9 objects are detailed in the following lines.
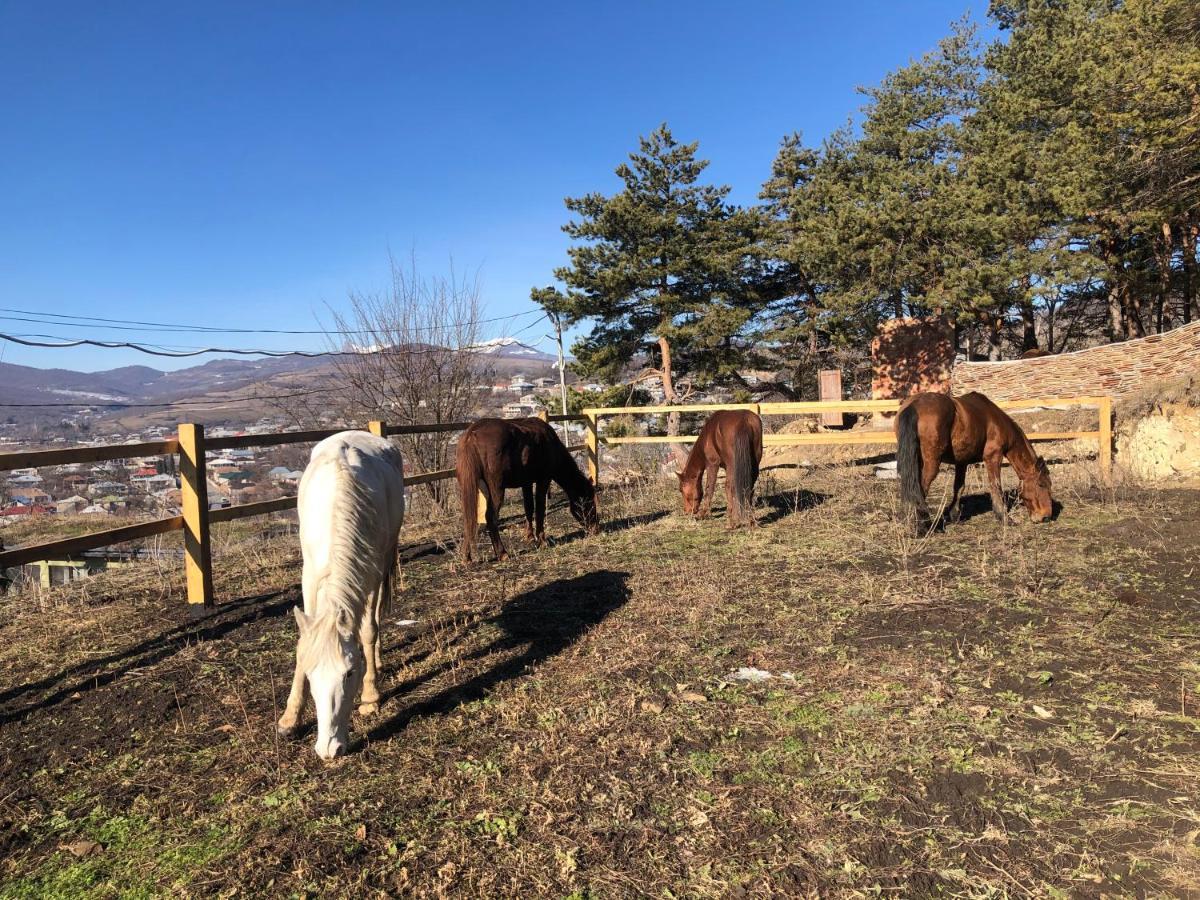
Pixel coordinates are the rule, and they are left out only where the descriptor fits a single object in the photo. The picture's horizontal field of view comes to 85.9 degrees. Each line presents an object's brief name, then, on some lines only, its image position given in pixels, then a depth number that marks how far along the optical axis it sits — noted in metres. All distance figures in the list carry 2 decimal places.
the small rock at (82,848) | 2.34
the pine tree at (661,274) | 19.62
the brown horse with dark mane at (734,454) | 7.27
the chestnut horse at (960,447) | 6.39
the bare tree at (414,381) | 12.30
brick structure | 19.67
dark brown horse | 6.45
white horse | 2.83
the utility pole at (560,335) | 20.21
